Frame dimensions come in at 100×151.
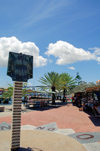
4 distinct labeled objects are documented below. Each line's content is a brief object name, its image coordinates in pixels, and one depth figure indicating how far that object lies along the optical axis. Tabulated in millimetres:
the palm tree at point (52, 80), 31297
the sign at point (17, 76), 5191
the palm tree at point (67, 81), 37716
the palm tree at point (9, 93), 21670
